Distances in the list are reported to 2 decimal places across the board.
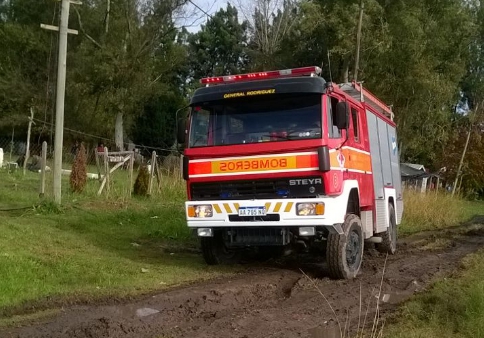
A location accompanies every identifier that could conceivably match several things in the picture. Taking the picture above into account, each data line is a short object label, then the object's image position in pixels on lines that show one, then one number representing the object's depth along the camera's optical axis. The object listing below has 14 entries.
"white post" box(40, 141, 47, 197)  16.07
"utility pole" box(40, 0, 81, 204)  14.88
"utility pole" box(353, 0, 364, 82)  23.09
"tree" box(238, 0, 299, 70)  43.91
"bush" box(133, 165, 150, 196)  19.05
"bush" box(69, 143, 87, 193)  17.77
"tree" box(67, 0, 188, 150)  39.22
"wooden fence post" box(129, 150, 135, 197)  18.59
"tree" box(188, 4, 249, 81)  61.34
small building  42.14
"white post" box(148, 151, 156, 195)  19.38
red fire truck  9.02
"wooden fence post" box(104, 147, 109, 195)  17.73
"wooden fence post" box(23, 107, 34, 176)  25.33
